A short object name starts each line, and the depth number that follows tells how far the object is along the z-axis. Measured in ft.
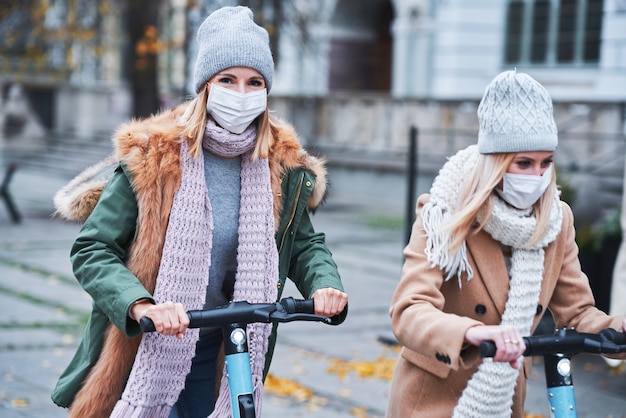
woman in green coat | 20.76
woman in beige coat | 19.65
